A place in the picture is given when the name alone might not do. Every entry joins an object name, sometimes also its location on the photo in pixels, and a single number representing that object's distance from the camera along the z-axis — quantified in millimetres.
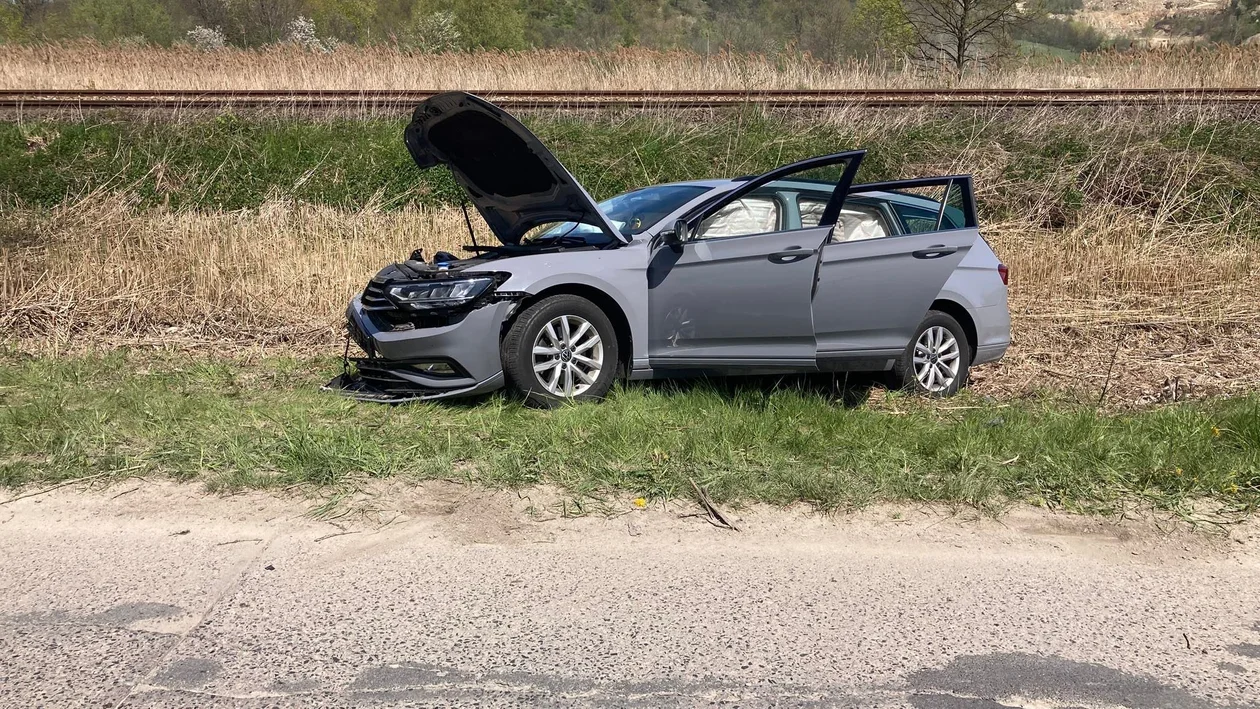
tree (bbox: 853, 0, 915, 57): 26438
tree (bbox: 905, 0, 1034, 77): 24266
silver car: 6219
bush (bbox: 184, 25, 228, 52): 35056
